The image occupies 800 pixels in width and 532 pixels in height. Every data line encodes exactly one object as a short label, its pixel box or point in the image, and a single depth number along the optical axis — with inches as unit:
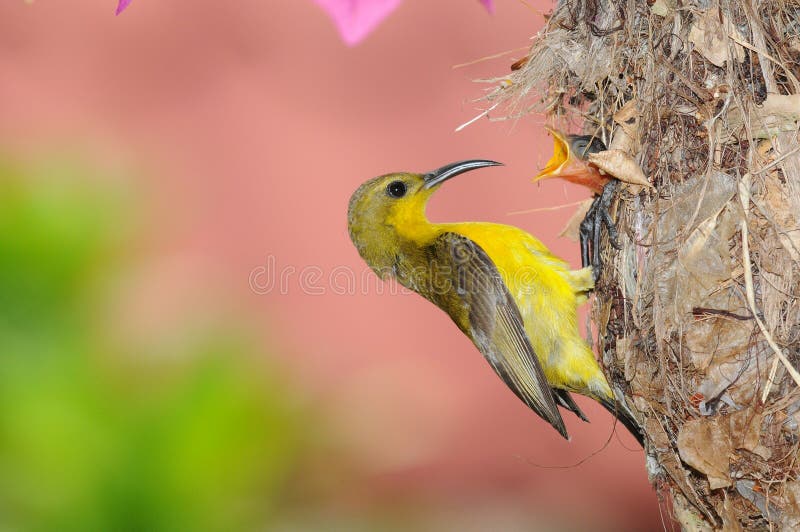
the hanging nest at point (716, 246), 94.8
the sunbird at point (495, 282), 96.4
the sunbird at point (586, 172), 95.5
